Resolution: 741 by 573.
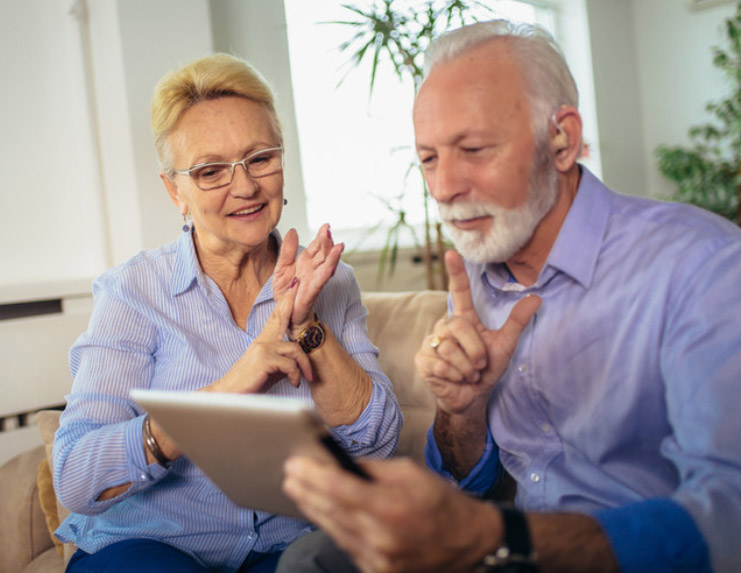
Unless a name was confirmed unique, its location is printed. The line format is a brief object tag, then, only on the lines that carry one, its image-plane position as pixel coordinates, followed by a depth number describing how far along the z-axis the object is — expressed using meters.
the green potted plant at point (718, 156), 5.12
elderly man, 0.88
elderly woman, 1.35
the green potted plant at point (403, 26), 2.95
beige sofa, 1.88
